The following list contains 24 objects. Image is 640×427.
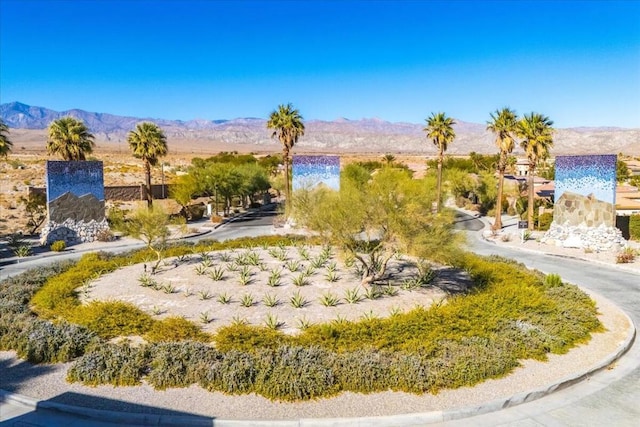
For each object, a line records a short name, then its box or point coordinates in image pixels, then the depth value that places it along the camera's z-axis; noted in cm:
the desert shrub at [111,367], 1138
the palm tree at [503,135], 3791
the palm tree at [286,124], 4316
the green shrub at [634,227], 3206
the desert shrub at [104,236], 3275
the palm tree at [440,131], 4488
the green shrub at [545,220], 3684
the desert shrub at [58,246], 2947
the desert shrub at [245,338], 1265
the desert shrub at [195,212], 4633
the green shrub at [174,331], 1358
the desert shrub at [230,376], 1098
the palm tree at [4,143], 3259
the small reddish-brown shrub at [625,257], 2527
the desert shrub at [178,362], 1127
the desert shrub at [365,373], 1102
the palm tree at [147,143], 4050
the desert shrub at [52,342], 1266
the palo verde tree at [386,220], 1725
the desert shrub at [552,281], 1891
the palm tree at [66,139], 3481
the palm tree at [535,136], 3616
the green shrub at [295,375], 1072
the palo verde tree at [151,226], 2098
